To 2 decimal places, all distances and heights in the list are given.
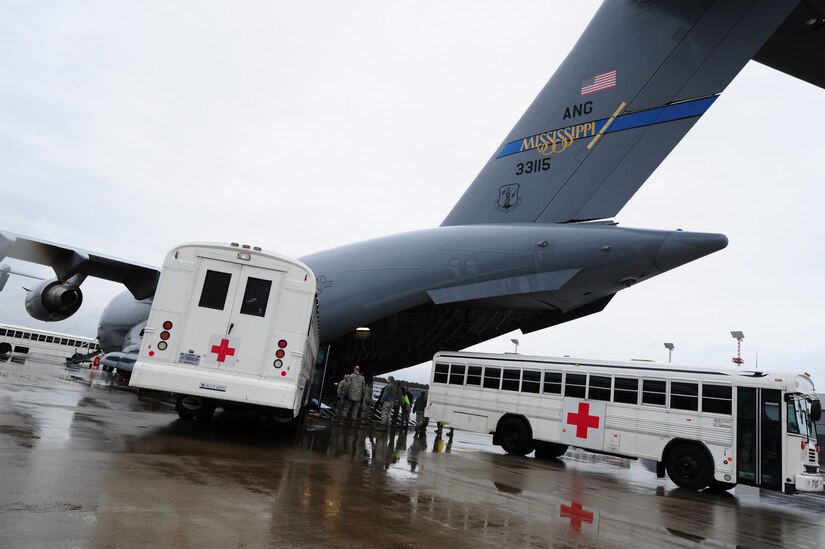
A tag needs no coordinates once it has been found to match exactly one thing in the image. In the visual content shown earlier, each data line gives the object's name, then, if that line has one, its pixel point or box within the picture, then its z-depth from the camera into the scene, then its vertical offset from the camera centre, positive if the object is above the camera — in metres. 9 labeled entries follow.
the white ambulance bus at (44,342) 58.61 +0.69
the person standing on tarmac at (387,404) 16.56 -0.09
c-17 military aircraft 11.45 +5.41
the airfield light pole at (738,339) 22.68 +4.56
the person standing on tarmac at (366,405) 16.66 -0.24
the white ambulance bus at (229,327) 8.33 +0.73
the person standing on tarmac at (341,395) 15.84 -0.04
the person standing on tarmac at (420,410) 17.36 -0.15
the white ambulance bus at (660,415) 10.64 +0.50
